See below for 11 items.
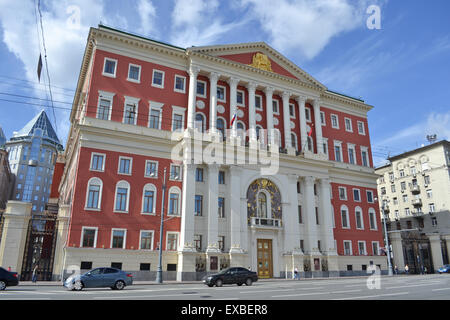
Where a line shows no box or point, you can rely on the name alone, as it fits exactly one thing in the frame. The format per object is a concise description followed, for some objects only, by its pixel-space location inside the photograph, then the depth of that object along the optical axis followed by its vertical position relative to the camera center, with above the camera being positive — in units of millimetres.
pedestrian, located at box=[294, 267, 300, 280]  36262 -1741
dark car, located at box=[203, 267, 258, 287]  25320 -1459
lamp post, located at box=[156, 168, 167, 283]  28531 -1338
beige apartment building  48812 +10063
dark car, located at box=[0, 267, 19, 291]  20030 -1284
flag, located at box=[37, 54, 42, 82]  15461 +8415
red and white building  32406 +9292
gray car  20422 -1340
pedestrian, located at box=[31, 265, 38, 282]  27334 -1481
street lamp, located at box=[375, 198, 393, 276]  42194 -770
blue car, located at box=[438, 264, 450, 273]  45903 -1327
